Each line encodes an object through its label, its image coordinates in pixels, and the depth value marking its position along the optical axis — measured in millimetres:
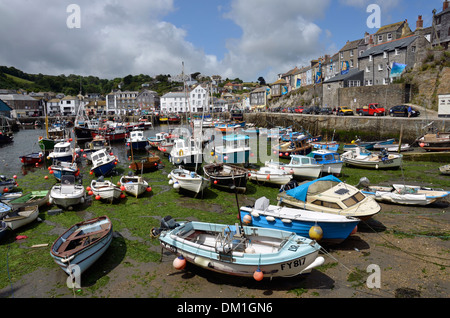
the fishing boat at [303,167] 18109
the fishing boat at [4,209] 11773
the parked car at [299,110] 50309
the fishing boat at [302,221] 9609
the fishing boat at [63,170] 19344
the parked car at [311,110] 46056
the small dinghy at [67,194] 13766
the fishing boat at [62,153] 25406
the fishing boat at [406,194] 13203
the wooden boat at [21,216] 11461
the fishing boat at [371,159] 20397
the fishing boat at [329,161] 19031
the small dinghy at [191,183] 15422
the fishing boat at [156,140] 35219
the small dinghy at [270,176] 17172
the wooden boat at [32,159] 26297
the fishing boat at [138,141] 32594
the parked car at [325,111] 42394
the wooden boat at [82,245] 8094
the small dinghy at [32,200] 13273
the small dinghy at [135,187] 15688
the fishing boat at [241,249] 7664
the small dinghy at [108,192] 14672
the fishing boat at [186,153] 21672
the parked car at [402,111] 30536
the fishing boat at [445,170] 17969
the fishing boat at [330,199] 10805
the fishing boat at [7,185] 15823
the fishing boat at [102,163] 20734
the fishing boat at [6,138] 44409
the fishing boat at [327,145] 27469
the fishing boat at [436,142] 22531
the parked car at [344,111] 38462
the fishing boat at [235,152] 21578
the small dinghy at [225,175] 16359
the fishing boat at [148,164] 20906
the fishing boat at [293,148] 26250
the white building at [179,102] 98875
